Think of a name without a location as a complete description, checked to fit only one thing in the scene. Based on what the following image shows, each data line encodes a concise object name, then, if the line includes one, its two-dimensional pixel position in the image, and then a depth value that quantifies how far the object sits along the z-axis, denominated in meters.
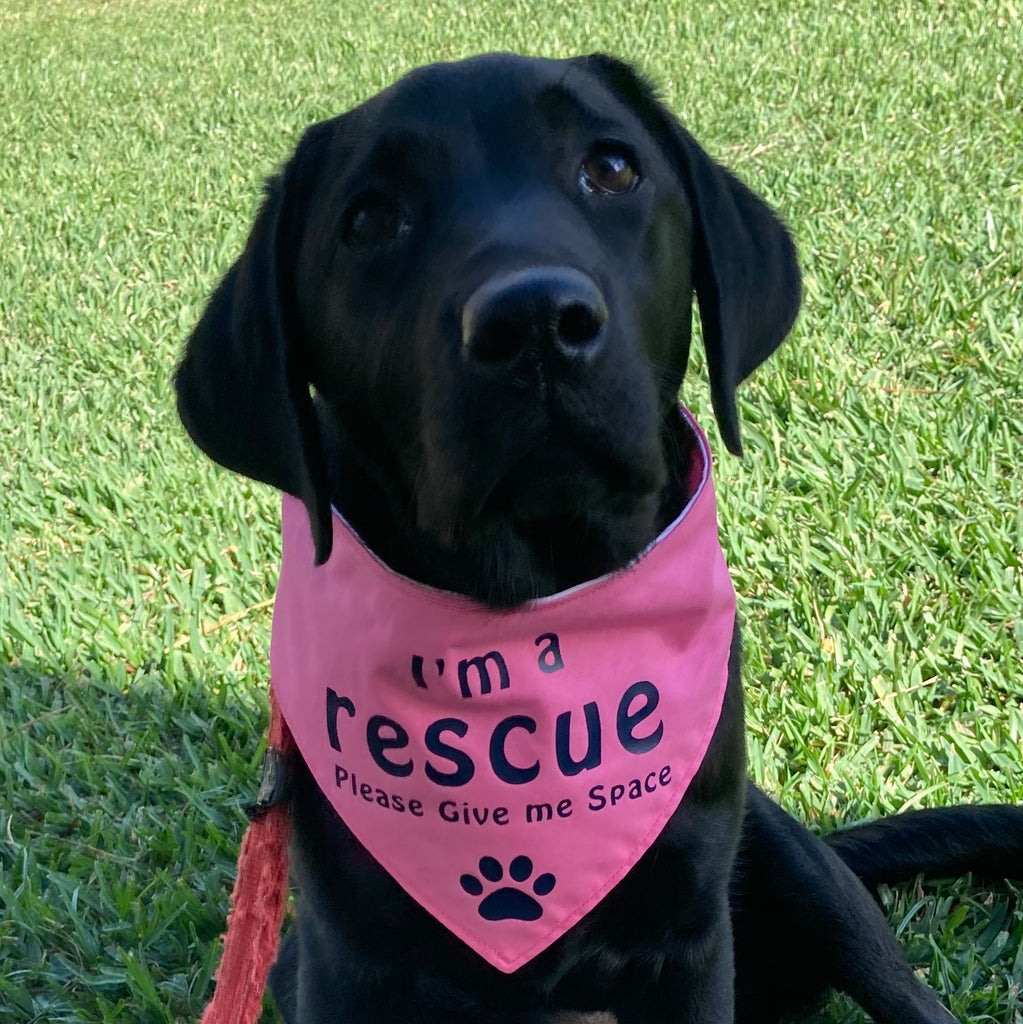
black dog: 0.47
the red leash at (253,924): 0.54
